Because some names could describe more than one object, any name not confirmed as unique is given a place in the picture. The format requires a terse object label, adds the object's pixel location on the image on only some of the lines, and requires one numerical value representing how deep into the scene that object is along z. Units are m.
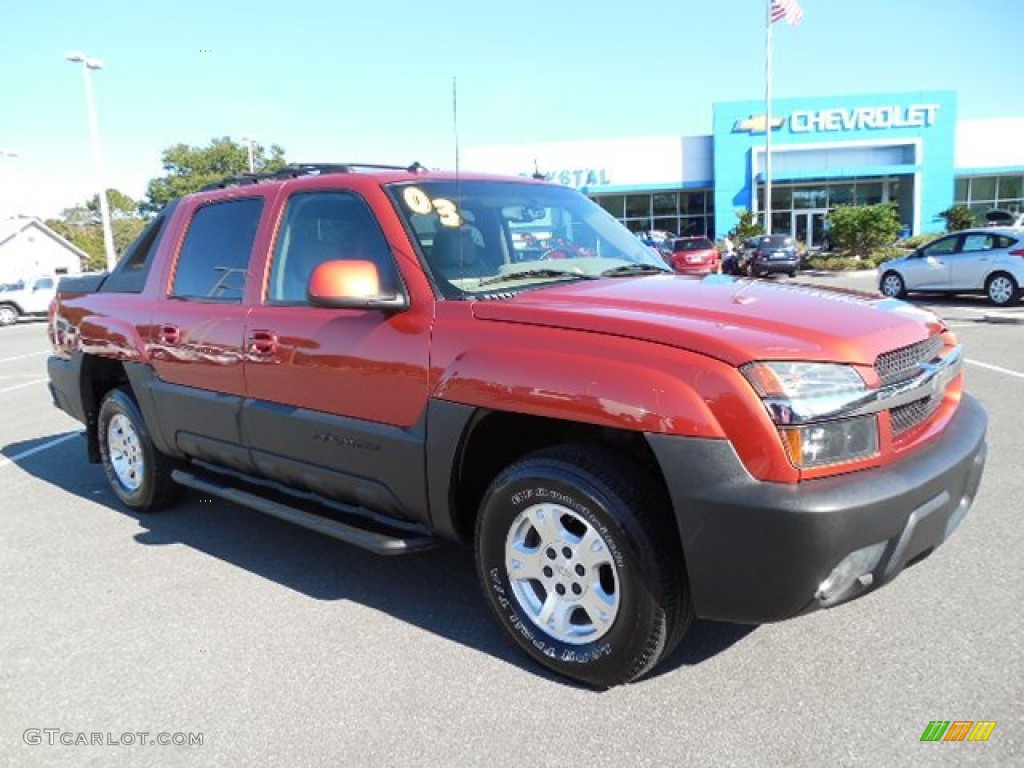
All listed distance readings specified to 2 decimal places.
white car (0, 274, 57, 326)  26.27
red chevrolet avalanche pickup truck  2.42
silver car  15.01
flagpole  35.16
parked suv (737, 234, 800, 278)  27.31
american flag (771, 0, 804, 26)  30.05
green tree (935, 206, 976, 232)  35.78
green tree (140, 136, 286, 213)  69.44
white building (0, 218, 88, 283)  53.16
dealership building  40.66
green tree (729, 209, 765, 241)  37.59
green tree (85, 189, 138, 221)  105.69
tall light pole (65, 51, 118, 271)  26.08
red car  24.38
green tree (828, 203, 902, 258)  29.97
